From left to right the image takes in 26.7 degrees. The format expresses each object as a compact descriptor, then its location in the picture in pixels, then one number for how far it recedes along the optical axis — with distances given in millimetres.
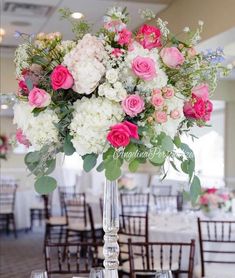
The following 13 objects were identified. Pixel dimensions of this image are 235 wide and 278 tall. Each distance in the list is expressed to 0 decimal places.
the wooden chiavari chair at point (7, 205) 8781
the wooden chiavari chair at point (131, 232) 4603
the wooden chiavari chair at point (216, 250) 4230
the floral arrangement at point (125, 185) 7184
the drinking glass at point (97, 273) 1953
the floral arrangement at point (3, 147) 8898
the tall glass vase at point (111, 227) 1855
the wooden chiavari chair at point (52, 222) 7402
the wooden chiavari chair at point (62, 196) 7648
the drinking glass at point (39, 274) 1942
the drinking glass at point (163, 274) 1901
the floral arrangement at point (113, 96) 1643
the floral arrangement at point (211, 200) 4988
